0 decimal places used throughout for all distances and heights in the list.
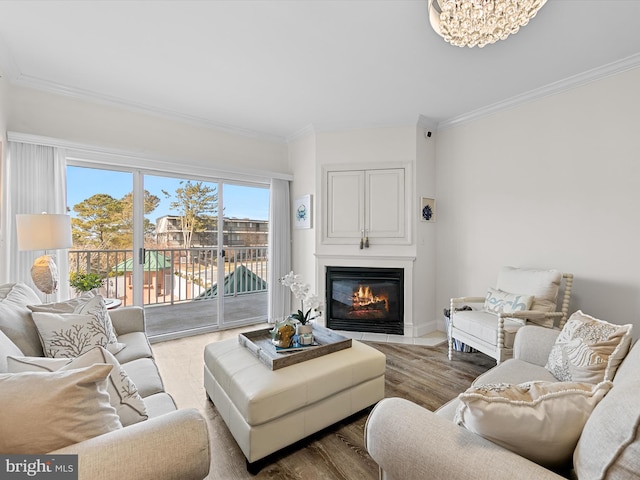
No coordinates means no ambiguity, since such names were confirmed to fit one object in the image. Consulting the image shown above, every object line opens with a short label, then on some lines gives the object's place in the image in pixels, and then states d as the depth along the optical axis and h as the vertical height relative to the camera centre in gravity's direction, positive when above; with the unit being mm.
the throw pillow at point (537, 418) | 808 -500
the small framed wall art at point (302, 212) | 3947 +350
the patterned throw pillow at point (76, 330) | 1521 -498
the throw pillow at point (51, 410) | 756 -459
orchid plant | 2062 -429
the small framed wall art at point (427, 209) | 3631 +338
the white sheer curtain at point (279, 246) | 4102 -119
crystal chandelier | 1261 +962
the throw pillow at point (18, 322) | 1435 -415
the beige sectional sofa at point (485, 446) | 661 -585
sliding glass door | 3141 -86
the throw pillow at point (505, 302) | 2539 -585
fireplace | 3621 -775
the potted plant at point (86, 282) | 2404 -353
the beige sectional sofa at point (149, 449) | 769 -579
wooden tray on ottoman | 1747 -707
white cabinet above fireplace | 3607 +397
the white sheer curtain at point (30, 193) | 2496 +404
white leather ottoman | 1491 -861
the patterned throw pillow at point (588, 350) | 1331 -547
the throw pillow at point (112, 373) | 1034 -512
